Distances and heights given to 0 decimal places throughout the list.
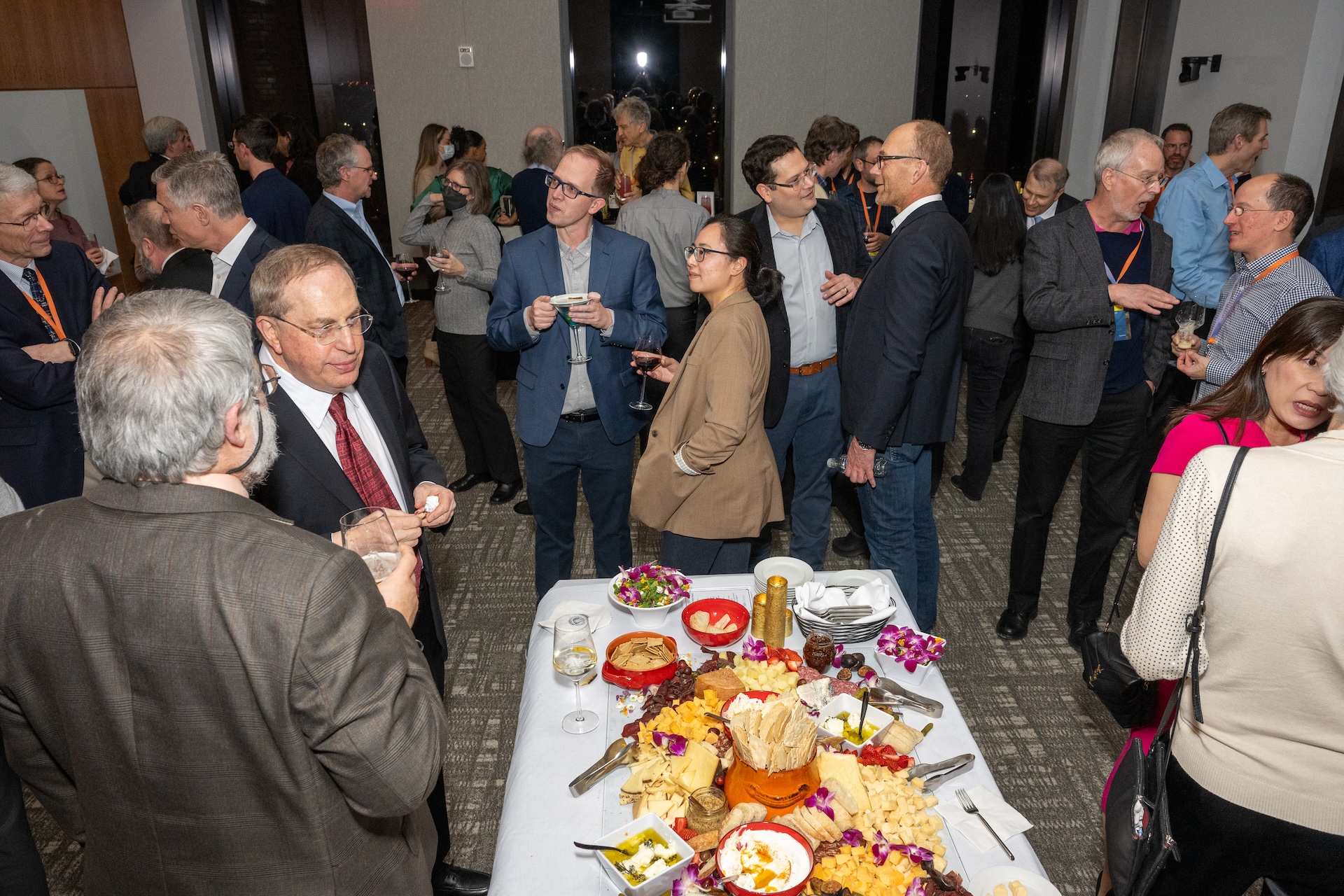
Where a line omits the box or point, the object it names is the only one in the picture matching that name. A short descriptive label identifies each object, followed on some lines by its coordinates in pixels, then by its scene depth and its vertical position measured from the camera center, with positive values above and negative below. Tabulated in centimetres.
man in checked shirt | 278 -44
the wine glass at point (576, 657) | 175 -101
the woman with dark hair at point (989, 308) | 388 -79
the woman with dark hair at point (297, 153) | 688 -10
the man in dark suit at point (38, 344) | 286 -66
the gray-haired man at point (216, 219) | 285 -25
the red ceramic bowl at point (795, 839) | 131 -108
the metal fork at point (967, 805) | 152 -114
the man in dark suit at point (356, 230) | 384 -39
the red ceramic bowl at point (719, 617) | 198 -108
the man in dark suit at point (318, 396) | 181 -53
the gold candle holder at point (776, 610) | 193 -101
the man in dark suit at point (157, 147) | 556 -4
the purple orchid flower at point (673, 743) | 160 -107
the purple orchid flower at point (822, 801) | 146 -107
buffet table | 144 -115
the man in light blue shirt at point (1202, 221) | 382 -38
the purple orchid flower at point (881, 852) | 139 -110
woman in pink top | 177 -56
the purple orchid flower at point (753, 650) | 188 -107
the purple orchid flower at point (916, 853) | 139 -110
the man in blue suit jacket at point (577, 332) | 291 -63
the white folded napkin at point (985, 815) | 148 -114
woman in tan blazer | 249 -83
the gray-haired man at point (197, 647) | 113 -65
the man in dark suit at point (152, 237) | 356 -38
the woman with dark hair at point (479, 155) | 560 -11
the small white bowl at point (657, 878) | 134 -109
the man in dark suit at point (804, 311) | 317 -63
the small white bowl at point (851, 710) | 172 -109
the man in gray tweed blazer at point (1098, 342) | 290 -70
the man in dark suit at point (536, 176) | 496 -22
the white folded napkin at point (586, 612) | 209 -111
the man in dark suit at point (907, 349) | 272 -67
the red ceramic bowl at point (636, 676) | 183 -109
